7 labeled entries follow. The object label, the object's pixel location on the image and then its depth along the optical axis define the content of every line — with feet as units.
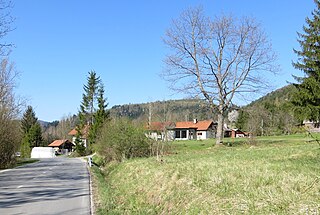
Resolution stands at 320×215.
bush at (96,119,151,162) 92.68
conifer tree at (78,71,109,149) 224.33
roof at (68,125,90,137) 220.43
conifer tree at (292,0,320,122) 103.81
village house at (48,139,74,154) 322.14
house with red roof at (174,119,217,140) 287.69
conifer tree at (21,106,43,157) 256.52
